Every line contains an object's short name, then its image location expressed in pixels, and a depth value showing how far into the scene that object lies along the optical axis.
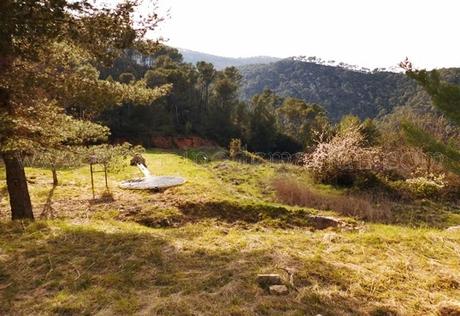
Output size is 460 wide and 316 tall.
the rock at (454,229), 6.66
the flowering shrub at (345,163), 14.91
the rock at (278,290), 3.52
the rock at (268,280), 3.69
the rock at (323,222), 8.06
